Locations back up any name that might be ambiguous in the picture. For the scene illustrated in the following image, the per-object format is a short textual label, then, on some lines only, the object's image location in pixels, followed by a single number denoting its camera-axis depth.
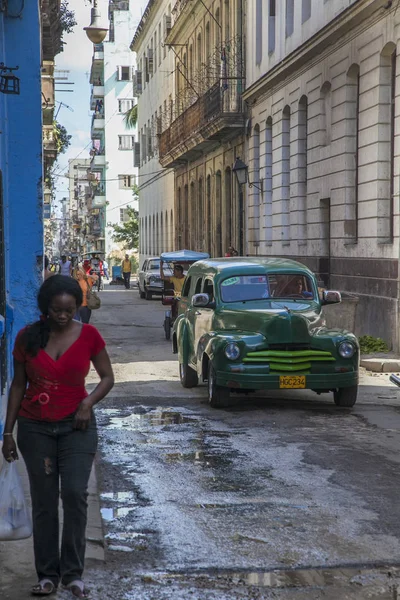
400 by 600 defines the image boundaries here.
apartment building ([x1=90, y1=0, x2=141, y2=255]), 94.75
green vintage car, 11.93
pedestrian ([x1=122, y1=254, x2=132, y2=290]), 51.84
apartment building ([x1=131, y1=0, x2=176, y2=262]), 52.94
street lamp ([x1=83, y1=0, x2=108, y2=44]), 23.89
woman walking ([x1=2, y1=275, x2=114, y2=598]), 5.31
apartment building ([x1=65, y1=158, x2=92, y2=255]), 118.56
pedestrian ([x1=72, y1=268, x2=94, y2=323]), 19.25
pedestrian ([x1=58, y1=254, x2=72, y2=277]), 32.53
